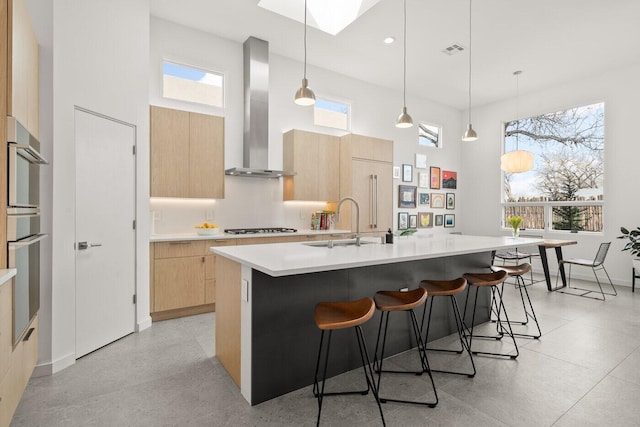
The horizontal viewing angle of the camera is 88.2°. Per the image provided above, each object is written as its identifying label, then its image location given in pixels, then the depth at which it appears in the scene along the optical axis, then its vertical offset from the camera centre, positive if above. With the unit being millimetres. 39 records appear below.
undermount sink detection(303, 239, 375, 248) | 2879 -305
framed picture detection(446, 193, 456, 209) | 7578 +219
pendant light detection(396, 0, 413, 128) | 3664 +1008
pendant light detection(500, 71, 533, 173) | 5816 +894
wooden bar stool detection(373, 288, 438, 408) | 2045 -597
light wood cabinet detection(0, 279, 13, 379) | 1652 -619
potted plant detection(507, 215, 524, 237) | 5094 -191
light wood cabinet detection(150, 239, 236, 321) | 3592 -779
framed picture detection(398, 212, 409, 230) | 6688 -200
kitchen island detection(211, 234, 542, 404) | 2051 -619
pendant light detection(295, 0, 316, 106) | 3066 +1065
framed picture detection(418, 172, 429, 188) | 7050 +662
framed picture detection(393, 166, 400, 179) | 6629 +769
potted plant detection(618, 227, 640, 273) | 4875 -479
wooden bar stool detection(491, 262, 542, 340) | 3198 -615
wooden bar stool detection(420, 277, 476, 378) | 2428 -593
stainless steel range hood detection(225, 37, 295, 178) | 4594 +1414
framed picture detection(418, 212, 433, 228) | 7008 -190
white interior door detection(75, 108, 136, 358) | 2758 -195
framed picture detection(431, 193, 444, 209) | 7266 +227
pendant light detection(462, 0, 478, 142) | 4180 +960
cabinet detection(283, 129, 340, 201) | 4914 +681
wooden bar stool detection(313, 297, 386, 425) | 1752 -605
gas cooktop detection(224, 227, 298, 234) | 4403 -289
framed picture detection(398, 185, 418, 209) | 6687 +292
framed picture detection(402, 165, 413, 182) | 6758 +768
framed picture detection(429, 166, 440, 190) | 7246 +742
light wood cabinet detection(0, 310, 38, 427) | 1675 -965
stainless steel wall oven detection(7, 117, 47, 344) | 1858 -84
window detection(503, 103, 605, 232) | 5797 +723
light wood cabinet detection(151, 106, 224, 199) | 3797 +663
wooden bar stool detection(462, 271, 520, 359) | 2732 -582
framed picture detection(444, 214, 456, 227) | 7538 -222
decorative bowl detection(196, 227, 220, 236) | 4039 -268
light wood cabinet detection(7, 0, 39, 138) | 1871 +878
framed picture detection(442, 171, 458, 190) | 7495 +710
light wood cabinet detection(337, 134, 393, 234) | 5297 +490
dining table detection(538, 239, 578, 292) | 5045 -720
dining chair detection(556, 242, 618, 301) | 4788 -764
